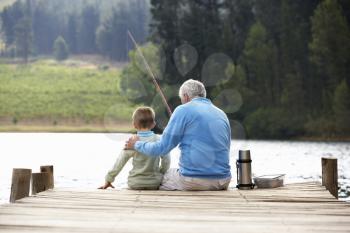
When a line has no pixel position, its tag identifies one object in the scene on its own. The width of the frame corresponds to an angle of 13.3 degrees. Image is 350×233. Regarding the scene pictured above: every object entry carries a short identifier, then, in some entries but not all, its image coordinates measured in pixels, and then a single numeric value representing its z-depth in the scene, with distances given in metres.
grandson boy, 15.18
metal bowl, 16.34
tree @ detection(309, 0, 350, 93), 97.50
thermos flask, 16.10
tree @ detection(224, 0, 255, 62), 108.08
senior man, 14.67
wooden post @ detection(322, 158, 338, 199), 17.69
